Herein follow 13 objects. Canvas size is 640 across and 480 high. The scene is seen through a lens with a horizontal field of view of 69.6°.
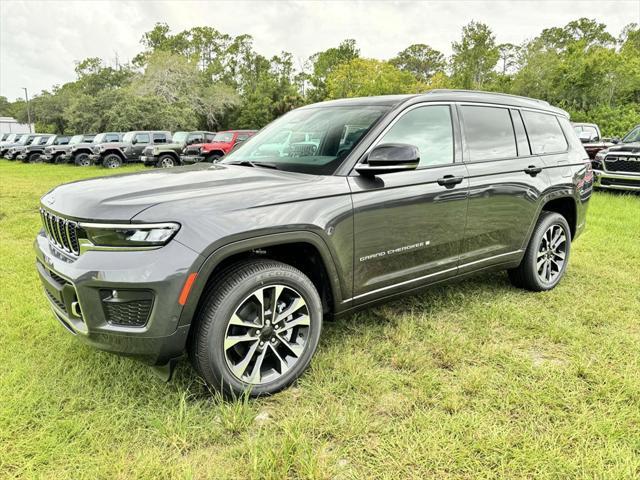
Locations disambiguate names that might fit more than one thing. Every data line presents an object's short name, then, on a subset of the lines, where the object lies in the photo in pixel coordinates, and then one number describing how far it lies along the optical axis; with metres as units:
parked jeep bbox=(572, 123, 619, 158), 12.19
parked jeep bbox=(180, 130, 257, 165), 16.83
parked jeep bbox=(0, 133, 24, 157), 26.33
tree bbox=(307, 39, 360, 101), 48.62
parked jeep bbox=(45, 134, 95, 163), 20.72
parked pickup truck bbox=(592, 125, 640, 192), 9.41
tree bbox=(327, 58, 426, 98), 28.29
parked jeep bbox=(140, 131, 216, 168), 18.27
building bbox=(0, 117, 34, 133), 74.07
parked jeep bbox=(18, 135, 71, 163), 23.69
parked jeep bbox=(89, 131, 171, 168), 19.58
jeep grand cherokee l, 2.22
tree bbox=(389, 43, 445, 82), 72.38
